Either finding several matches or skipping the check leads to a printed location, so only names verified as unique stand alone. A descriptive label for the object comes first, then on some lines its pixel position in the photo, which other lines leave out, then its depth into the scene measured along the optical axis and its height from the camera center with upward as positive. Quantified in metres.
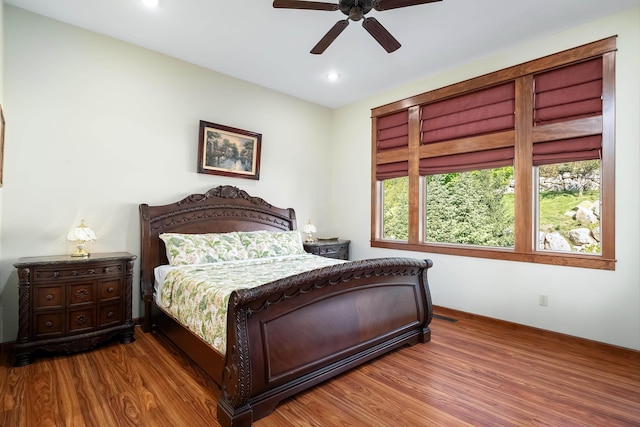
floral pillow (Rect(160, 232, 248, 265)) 3.27 -0.37
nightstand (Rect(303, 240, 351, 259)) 4.64 -0.49
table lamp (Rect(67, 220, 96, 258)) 2.89 -0.22
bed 1.83 -0.79
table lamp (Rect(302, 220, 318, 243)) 4.86 -0.21
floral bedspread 2.09 -0.55
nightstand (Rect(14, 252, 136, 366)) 2.55 -0.78
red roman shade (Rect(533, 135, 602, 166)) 3.03 +0.69
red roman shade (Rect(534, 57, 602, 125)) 3.03 +1.26
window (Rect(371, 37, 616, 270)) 3.04 +0.63
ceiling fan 2.30 +1.55
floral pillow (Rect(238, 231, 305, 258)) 3.79 -0.35
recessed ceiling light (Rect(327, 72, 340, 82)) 4.14 +1.85
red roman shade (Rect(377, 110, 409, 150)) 4.49 +1.26
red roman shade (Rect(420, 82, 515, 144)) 3.59 +1.26
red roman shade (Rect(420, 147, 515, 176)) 3.60 +0.69
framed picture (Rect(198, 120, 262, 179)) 3.97 +0.83
